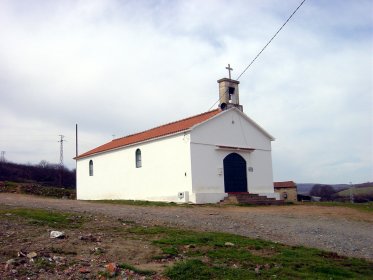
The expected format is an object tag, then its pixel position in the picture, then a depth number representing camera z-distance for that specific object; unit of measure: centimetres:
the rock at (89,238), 924
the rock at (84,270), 718
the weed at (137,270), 738
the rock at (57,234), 915
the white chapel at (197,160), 2259
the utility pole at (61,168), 5374
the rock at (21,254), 770
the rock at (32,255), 765
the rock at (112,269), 717
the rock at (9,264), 706
